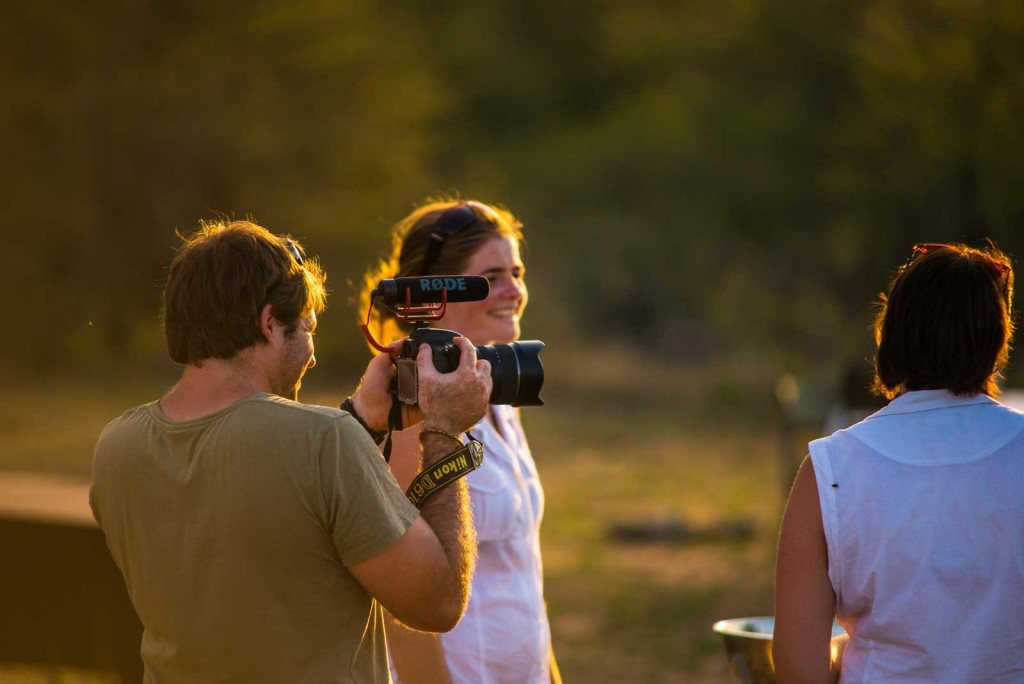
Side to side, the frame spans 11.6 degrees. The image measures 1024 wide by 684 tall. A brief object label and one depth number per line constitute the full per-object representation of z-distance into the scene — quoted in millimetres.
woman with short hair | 6476
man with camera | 6415
